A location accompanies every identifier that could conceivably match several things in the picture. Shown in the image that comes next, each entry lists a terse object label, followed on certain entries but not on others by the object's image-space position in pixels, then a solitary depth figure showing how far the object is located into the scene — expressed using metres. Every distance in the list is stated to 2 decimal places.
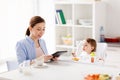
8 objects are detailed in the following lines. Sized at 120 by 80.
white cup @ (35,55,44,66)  2.54
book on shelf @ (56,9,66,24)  4.22
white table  2.16
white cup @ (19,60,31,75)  2.29
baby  3.21
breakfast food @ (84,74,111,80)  2.05
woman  2.82
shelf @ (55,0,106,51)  3.94
